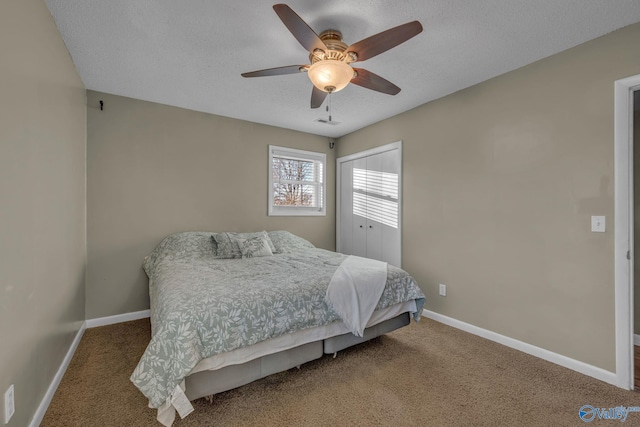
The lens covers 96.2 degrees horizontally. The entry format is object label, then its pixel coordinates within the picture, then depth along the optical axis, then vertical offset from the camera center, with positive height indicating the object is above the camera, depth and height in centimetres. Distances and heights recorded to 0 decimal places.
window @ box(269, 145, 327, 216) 430 +44
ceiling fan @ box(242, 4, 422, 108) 164 +103
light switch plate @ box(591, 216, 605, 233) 209 -11
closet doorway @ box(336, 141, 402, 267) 379 +9
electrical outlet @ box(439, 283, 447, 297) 317 -89
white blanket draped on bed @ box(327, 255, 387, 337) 216 -65
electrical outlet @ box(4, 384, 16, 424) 125 -86
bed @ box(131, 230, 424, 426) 153 -70
